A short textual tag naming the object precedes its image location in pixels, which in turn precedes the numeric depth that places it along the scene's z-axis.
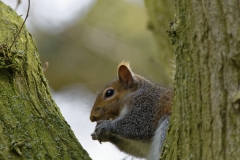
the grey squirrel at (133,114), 7.46
